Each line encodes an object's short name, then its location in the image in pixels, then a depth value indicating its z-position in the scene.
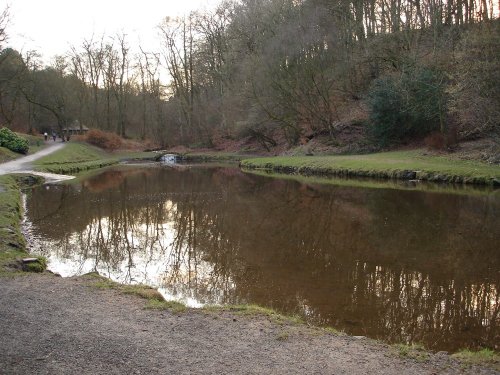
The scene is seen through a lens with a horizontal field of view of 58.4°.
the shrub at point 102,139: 55.81
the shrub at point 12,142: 37.53
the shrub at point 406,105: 29.77
